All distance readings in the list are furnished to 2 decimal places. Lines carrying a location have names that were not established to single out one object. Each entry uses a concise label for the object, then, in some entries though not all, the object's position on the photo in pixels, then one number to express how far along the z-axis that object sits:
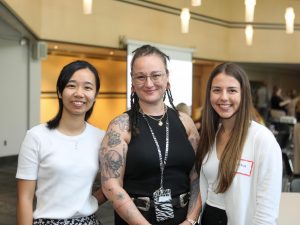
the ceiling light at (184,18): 9.77
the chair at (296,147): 4.25
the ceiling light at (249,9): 9.25
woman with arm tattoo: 1.74
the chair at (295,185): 3.05
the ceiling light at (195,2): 7.78
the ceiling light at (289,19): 10.65
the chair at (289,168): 4.18
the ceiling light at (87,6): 7.35
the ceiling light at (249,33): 11.64
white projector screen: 10.23
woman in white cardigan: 1.65
